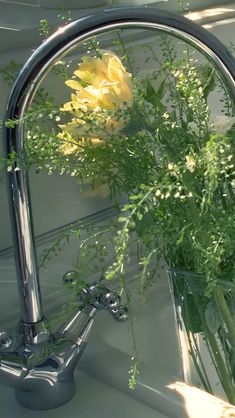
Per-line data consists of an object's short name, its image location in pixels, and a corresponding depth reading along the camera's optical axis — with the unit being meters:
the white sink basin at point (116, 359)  0.95
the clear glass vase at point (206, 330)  0.88
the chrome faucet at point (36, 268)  0.83
